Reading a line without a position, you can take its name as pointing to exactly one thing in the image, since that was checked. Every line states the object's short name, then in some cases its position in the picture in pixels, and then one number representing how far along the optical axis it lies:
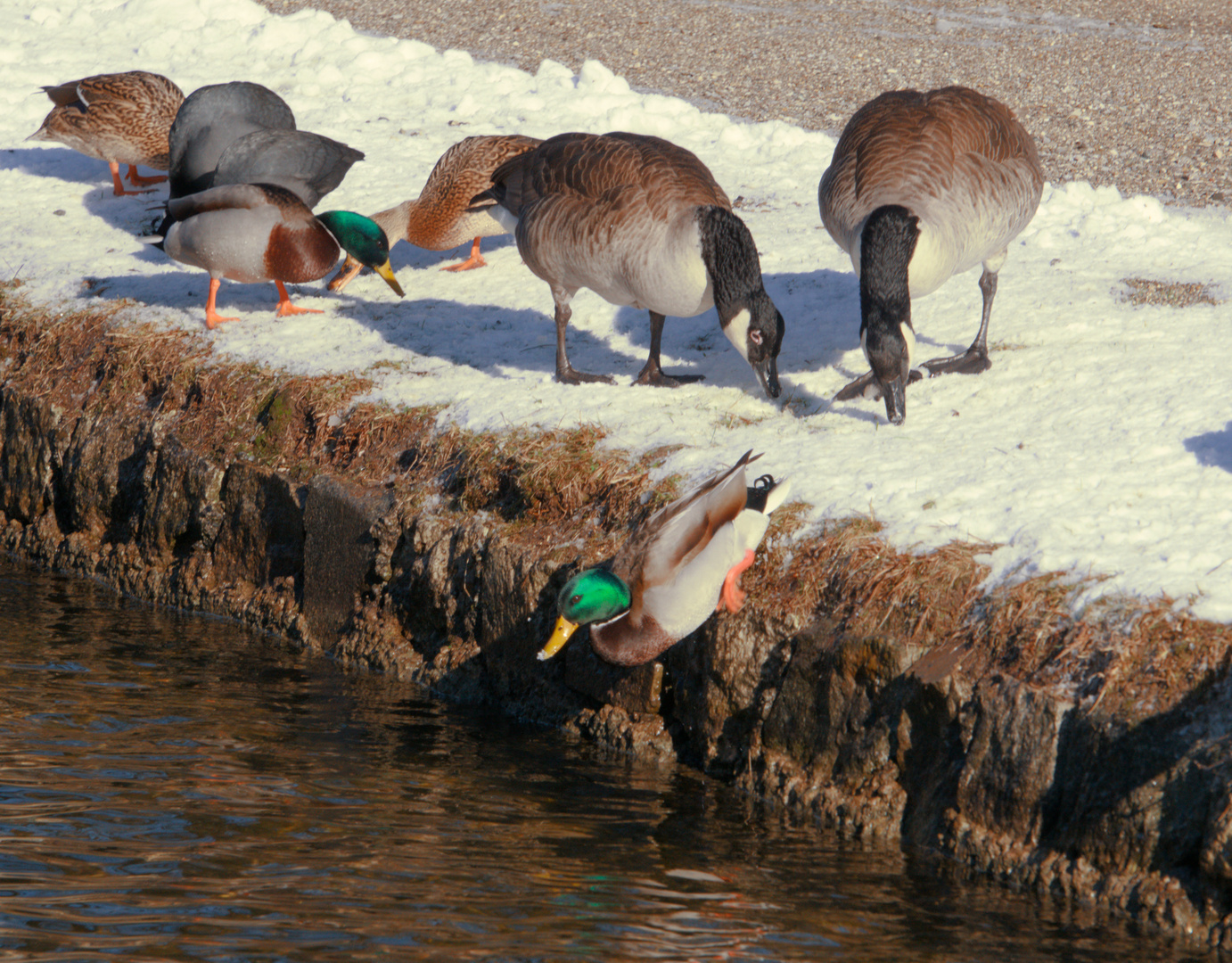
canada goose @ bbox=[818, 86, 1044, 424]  13.33
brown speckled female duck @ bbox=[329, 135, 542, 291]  21.41
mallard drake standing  18.14
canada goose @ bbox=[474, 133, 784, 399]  14.16
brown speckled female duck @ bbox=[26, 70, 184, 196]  24.52
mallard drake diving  10.35
